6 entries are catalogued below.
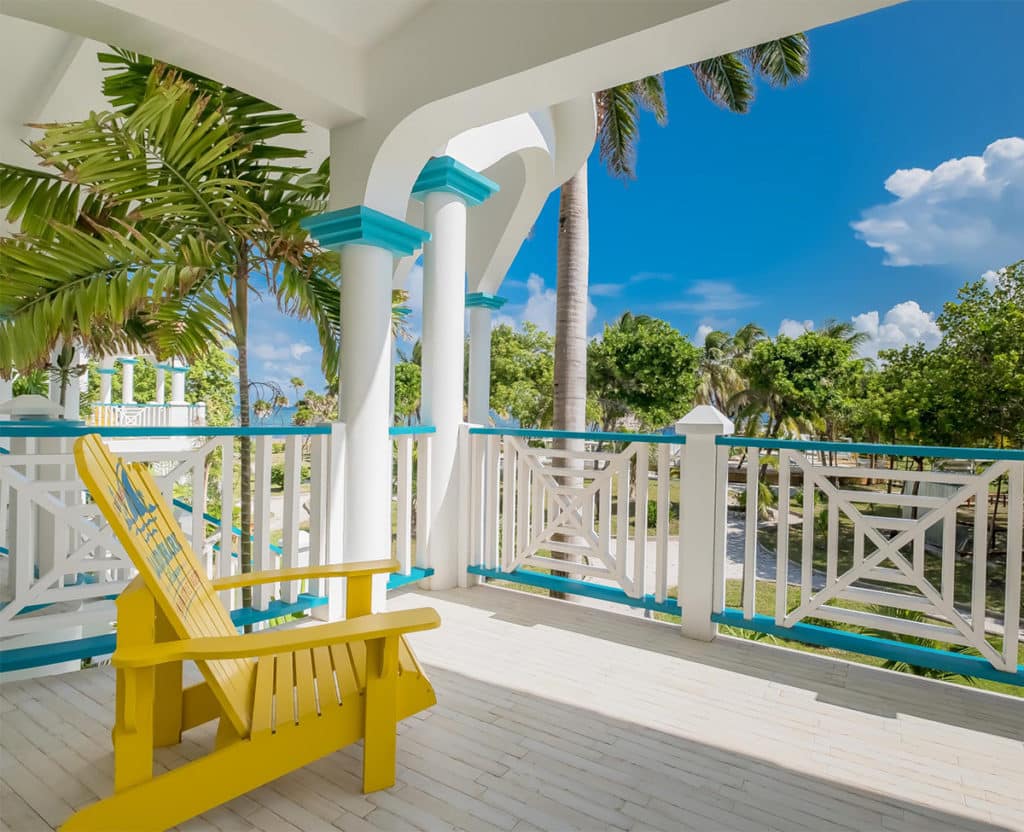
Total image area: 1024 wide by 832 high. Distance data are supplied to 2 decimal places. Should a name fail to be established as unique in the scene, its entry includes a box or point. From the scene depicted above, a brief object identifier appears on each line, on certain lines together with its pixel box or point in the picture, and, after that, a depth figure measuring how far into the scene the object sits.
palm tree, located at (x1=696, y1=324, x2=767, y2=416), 32.00
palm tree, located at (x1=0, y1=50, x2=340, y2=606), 3.12
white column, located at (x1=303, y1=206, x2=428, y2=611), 3.24
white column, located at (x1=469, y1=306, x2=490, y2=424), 5.24
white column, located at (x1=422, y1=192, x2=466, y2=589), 4.03
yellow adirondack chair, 1.56
